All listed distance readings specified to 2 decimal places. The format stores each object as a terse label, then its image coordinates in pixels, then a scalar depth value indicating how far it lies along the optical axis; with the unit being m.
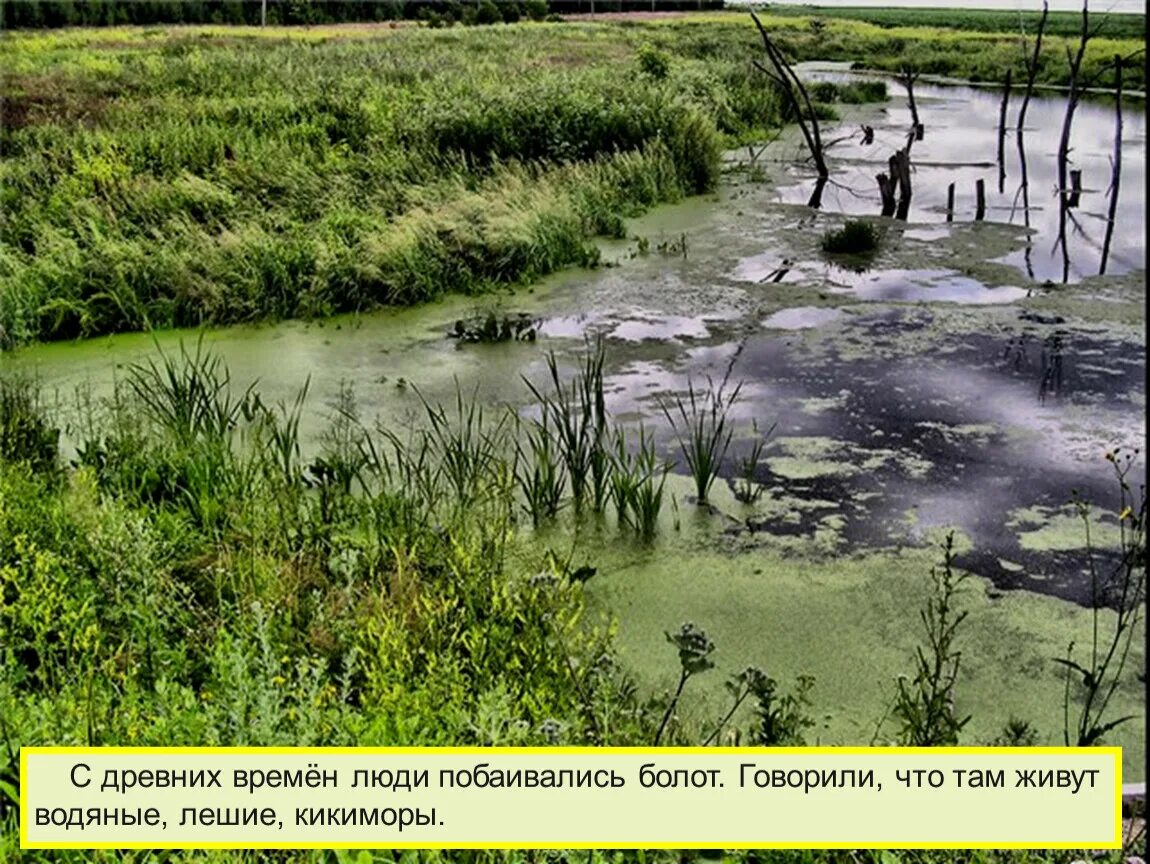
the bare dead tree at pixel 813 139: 12.64
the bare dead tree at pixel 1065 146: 12.02
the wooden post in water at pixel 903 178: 11.33
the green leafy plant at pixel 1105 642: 3.29
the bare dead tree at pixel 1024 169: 11.68
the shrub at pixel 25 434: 5.07
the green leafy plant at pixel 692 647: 2.50
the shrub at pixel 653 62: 19.08
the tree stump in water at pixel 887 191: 11.42
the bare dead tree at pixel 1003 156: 13.77
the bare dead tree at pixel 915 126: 16.28
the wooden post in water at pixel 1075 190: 12.40
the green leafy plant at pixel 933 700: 2.97
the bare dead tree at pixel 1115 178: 10.90
